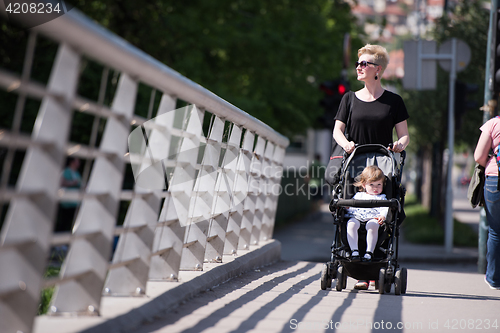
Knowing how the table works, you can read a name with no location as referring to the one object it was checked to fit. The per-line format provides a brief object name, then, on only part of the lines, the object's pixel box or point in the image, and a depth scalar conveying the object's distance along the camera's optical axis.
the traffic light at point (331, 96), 30.91
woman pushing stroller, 12.65
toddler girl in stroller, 11.56
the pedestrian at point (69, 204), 24.98
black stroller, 11.53
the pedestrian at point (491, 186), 12.98
